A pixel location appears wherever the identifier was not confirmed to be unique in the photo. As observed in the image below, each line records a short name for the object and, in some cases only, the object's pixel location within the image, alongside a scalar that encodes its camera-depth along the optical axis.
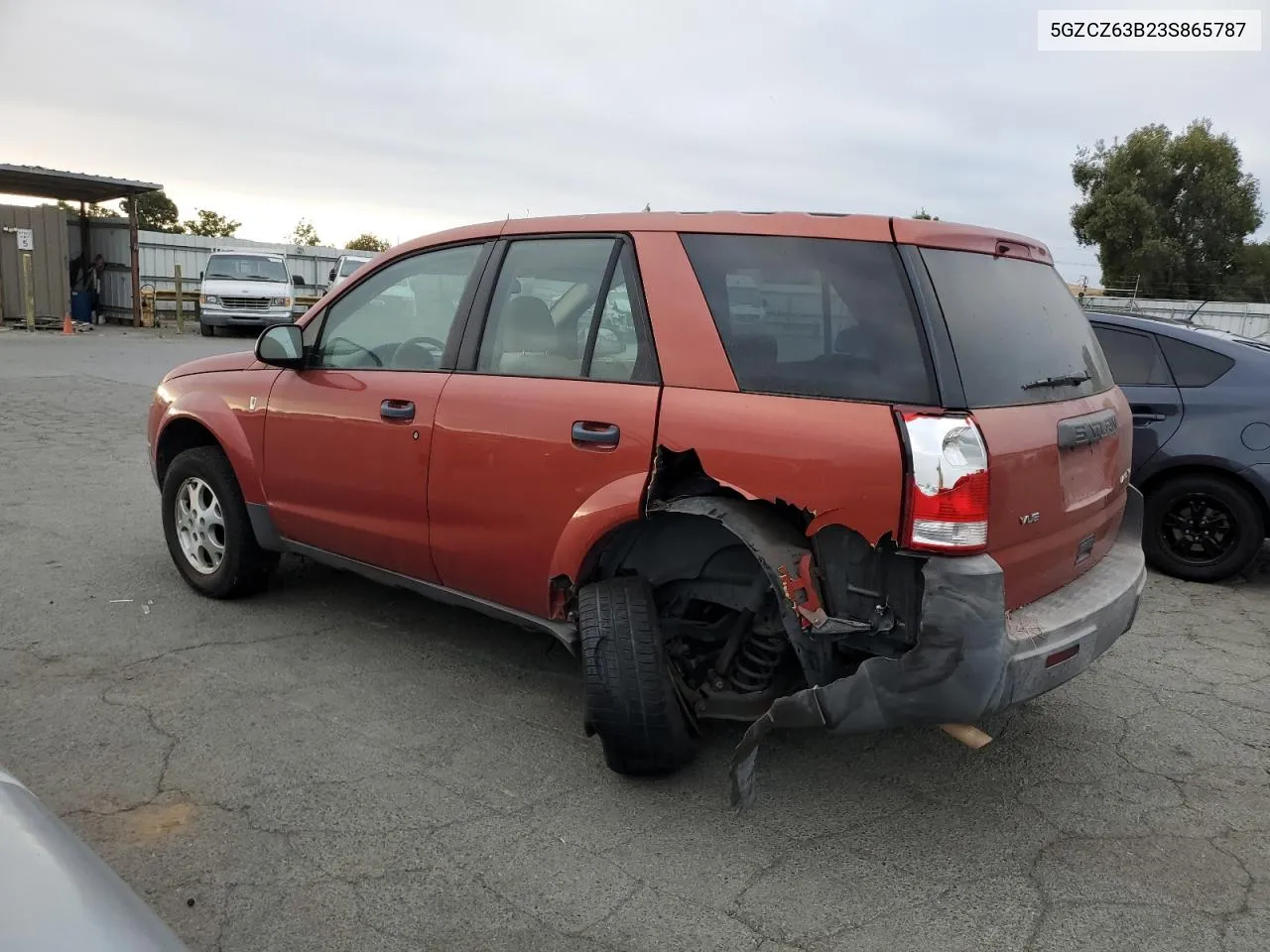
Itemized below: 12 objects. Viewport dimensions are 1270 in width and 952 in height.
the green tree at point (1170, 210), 38.59
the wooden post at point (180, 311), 24.03
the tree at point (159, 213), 56.56
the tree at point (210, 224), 62.51
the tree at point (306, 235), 65.75
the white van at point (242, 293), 23.28
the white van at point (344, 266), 25.28
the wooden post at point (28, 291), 22.09
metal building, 22.14
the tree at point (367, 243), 55.18
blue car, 5.64
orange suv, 2.68
